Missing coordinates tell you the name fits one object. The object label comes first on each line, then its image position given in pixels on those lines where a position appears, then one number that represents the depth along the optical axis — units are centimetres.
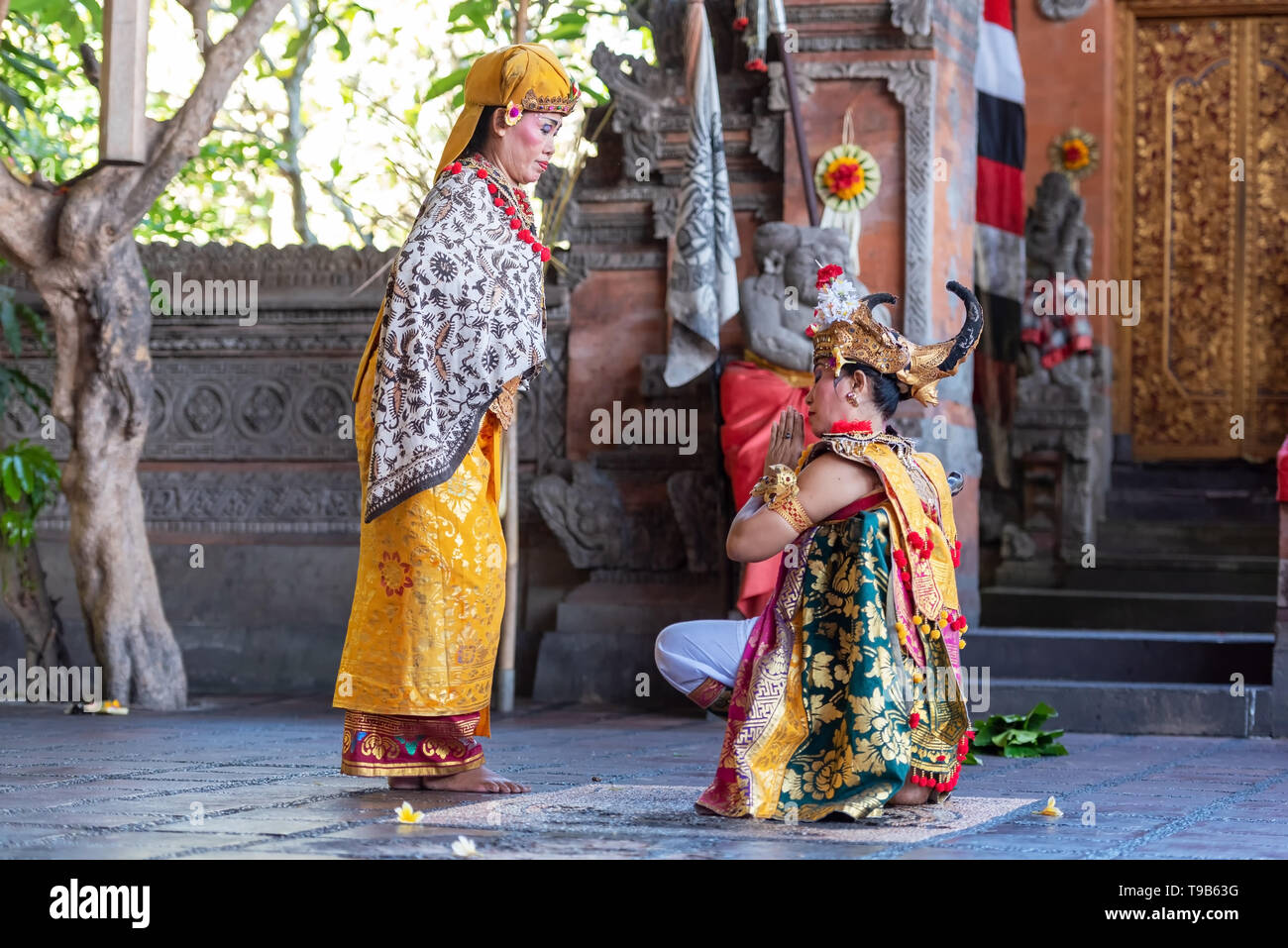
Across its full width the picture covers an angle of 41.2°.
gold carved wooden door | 1162
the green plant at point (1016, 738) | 614
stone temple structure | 782
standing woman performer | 451
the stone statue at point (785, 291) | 738
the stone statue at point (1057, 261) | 1018
